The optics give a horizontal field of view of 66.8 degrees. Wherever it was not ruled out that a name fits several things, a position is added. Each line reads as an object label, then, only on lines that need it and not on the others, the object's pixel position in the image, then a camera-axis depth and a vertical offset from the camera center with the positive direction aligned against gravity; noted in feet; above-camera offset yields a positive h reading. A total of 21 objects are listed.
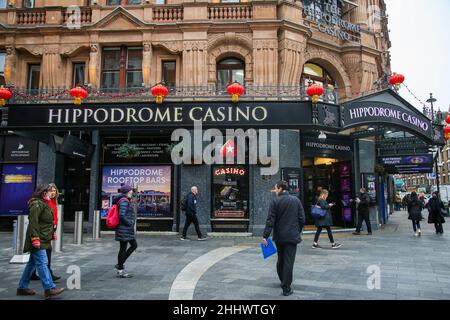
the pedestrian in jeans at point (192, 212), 37.78 -2.37
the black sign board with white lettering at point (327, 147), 45.80 +6.08
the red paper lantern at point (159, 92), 32.76 +9.52
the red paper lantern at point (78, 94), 32.89 +9.35
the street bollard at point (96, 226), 39.40 -4.12
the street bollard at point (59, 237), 30.68 -4.25
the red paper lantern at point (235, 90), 32.48 +9.54
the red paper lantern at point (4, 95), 33.22 +9.32
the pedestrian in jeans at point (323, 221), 33.60 -2.99
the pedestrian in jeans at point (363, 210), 43.52 -2.49
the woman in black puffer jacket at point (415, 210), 42.91 -2.46
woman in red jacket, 20.21 -0.77
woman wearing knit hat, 22.04 -2.36
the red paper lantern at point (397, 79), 39.57 +12.96
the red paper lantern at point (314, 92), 32.60 +9.47
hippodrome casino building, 42.47 +14.28
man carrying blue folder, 18.74 -2.10
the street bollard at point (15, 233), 27.46 -3.52
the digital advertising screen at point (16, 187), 45.55 +0.39
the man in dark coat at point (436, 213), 44.60 -2.92
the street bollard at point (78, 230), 35.58 -4.13
